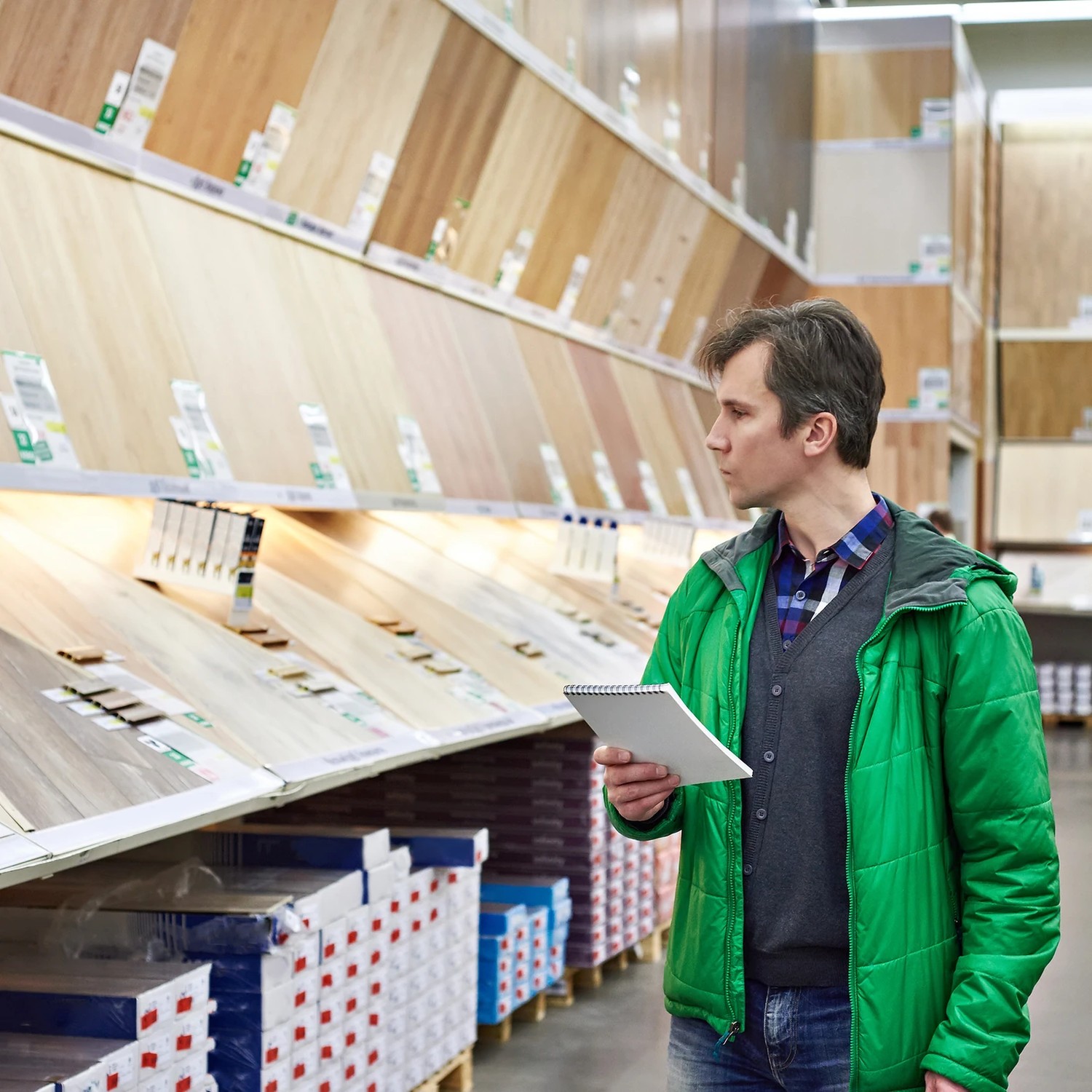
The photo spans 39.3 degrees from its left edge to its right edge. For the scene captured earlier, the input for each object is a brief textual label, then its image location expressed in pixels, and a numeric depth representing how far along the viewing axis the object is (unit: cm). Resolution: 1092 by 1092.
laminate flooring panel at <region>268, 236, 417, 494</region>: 459
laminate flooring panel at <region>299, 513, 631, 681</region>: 488
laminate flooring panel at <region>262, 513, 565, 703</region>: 427
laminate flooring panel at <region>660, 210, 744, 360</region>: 803
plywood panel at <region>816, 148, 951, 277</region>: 1063
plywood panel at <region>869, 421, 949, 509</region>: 1073
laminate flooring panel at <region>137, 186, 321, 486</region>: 402
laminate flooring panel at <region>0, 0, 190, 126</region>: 340
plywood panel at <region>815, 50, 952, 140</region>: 1053
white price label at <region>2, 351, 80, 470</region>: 325
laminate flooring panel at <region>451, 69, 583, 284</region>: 572
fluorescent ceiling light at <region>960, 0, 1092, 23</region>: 1276
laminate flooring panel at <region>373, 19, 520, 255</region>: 513
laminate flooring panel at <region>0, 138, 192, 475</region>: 345
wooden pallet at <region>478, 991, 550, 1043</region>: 449
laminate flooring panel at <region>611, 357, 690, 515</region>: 761
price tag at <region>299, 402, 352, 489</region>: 438
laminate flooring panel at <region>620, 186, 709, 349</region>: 741
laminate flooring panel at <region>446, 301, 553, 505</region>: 584
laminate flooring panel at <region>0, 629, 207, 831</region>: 226
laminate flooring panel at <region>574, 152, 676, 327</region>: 684
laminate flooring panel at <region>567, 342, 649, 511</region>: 704
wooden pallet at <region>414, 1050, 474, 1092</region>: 398
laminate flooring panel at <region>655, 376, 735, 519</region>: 825
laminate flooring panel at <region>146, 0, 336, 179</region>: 399
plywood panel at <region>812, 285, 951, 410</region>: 1070
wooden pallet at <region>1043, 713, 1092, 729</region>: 1338
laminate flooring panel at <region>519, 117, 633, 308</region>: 630
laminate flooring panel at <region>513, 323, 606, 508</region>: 643
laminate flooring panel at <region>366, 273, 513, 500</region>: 523
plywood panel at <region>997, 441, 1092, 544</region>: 1386
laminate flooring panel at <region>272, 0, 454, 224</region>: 453
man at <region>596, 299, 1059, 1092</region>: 182
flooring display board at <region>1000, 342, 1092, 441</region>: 1375
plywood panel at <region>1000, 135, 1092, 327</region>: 1362
